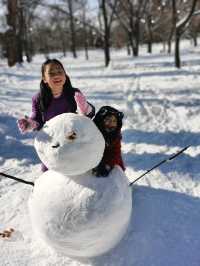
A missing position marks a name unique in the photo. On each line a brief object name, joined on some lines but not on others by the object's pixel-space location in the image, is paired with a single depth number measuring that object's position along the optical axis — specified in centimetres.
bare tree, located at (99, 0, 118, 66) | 2009
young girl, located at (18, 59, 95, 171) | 357
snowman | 279
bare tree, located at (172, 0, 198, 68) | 1402
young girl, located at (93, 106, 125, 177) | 335
